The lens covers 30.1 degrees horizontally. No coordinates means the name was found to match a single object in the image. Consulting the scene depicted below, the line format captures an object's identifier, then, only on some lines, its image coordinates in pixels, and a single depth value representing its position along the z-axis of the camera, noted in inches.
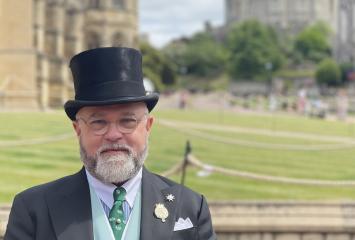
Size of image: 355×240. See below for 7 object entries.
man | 134.6
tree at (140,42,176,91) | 2805.6
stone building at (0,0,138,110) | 1347.2
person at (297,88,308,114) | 1601.5
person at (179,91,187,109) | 1803.0
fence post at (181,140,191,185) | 340.2
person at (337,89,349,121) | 1420.5
